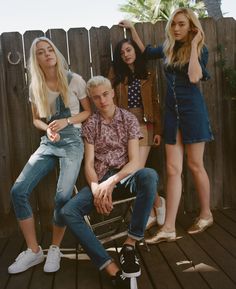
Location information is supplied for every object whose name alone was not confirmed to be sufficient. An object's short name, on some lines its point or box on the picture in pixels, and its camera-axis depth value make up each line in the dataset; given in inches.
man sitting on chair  115.7
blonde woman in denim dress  145.8
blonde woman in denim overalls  132.0
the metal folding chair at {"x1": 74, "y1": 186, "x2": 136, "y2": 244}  151.5
